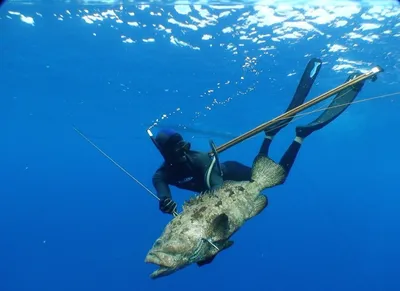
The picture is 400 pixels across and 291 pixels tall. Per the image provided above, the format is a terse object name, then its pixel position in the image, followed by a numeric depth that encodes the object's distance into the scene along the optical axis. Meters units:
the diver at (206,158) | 5.54
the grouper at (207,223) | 4.08
